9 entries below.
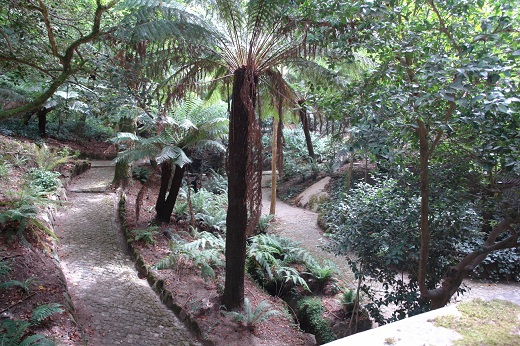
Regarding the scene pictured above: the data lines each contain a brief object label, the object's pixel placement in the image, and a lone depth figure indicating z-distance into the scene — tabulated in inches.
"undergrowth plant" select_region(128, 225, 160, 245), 274.9
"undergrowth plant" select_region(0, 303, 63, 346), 120.9
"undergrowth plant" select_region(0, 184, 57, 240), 193.6
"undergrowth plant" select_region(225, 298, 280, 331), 196.4
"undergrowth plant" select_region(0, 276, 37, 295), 153.8
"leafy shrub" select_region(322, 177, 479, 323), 166.5
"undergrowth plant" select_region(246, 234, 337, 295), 270.8
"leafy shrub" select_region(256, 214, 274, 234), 390.8
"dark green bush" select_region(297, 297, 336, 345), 225.0
